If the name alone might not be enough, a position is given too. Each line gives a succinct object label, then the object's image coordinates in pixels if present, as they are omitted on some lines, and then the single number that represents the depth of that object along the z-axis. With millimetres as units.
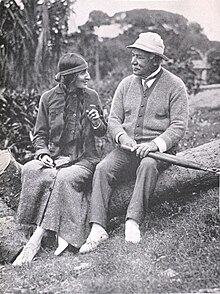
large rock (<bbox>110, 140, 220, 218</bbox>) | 3146
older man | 3018
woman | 3133
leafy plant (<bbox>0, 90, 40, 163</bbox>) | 4574
